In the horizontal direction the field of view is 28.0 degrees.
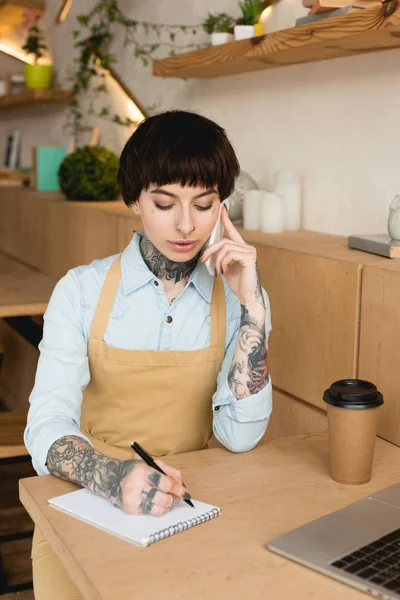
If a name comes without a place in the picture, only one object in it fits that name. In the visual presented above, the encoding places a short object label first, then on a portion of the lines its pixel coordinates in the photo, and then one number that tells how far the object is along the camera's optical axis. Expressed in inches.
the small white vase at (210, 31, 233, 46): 105.6
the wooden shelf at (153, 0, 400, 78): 73.0
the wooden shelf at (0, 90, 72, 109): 178.9
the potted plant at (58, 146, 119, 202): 144.6
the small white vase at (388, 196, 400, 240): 76.3
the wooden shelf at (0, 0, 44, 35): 198.5
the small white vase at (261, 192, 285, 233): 97.9
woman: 62.3
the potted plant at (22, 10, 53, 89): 188.4
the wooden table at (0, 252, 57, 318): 117.6
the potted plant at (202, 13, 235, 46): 105.8
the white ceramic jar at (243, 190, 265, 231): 101.2
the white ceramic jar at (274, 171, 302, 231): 100.0
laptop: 41.5
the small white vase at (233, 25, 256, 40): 100.6
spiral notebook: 46.3
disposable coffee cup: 55.0
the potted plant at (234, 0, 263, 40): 100.7
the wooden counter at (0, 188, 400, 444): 68.3
